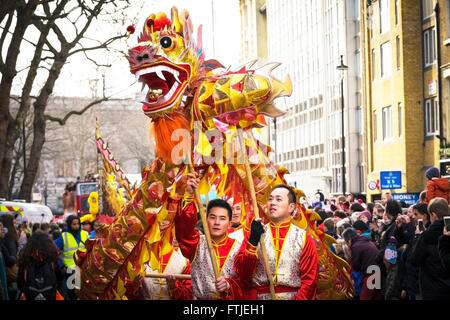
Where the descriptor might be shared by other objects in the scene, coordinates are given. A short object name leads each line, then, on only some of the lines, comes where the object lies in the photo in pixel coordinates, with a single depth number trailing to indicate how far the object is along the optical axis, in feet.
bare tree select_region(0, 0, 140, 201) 81.56
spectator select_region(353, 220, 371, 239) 48.40
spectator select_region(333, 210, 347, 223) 56.79
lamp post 115.85
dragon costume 31.09
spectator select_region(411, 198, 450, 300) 32.73
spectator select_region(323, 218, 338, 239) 51.98
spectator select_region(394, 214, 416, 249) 42.42
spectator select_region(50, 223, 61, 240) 63.06
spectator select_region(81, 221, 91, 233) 59.57
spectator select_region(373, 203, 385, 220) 55.63
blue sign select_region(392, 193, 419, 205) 83.07
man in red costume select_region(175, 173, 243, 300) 29.81
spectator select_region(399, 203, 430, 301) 37.73
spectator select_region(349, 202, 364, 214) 60.49
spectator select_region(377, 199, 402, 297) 42.06
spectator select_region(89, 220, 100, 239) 56.67
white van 84.07
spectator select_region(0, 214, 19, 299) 46.44
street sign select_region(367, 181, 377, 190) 105.52
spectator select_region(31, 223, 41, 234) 61.16
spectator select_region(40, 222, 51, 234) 61.64
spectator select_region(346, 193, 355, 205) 78.96
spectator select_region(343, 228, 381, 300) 43.62
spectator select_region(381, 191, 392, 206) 65.80
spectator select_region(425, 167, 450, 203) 43.70
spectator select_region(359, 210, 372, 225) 52.35
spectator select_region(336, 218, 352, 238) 49.24
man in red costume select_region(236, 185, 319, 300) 28.58
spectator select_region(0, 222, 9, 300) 34.86
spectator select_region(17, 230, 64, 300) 40.83
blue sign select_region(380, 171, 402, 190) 93.50
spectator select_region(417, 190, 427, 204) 45.74
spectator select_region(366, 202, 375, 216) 62.13
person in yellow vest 52.85
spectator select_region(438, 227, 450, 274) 29.60
